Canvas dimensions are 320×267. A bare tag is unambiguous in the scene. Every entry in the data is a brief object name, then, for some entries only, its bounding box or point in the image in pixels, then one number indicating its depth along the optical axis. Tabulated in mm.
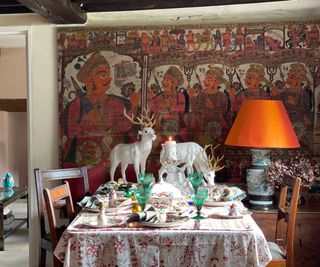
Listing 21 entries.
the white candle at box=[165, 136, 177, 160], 2924
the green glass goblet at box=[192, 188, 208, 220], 2260
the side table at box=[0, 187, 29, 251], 4328
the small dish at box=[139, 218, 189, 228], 2084
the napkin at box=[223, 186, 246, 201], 2691
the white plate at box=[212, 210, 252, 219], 2290
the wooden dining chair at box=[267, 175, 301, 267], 2482
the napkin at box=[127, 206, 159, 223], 2134
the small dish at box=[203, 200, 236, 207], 2600
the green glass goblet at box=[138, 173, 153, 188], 2512
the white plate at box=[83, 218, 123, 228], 2111
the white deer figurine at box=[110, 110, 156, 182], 3219
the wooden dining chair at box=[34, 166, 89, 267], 2877
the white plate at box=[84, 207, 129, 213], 2410
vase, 5035
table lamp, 3037
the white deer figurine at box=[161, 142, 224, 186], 3178
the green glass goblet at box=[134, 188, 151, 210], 2406
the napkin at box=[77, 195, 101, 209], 2499
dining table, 2021
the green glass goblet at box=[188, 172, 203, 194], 2629
